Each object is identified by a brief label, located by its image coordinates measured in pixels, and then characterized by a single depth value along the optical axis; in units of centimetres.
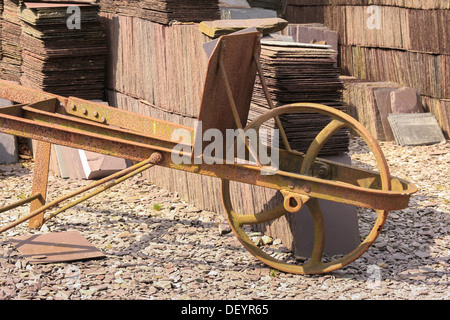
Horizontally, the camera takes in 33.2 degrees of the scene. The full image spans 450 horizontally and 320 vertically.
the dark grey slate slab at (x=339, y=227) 613
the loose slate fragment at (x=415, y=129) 1038
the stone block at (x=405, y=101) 1078
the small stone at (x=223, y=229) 658
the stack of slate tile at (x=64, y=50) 884
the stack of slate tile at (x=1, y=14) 1077
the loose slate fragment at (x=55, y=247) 586
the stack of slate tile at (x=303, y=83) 612
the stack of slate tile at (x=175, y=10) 787
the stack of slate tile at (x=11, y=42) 1024
